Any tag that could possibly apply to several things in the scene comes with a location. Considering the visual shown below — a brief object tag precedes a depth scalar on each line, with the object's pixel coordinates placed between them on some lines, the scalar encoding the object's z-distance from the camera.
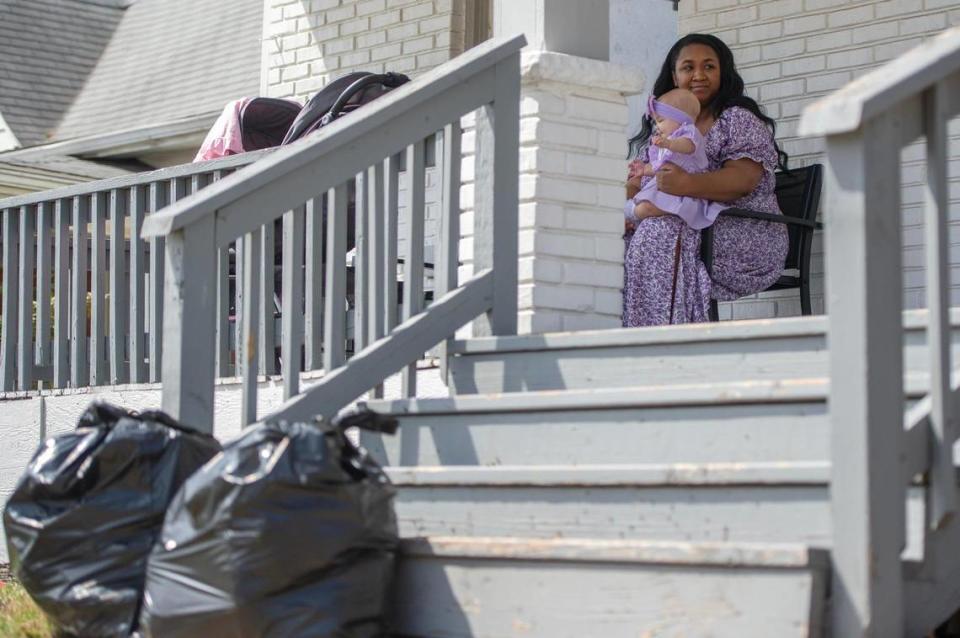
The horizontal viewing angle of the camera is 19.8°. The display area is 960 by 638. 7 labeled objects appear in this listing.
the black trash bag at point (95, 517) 6.41
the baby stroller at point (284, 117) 11.07
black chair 10.26
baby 10.07
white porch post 8.84
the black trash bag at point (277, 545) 5.71
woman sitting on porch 10.04
